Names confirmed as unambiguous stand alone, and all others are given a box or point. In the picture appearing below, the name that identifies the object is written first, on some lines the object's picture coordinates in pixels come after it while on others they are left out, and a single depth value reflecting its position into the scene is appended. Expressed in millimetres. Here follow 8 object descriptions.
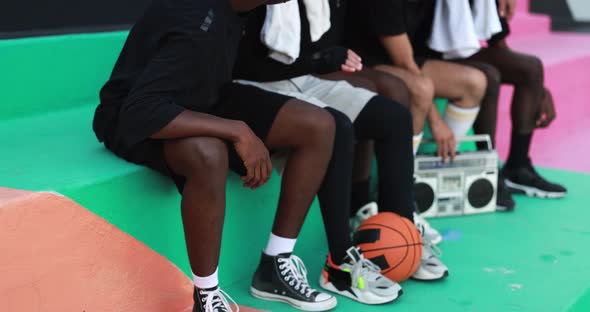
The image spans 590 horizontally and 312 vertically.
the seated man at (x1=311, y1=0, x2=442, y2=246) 5316
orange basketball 4637
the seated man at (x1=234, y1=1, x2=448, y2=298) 4828
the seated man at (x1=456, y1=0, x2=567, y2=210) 6586
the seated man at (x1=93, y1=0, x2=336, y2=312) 3750
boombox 5980
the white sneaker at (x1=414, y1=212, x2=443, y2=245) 5348
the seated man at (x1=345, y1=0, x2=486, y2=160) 5621
